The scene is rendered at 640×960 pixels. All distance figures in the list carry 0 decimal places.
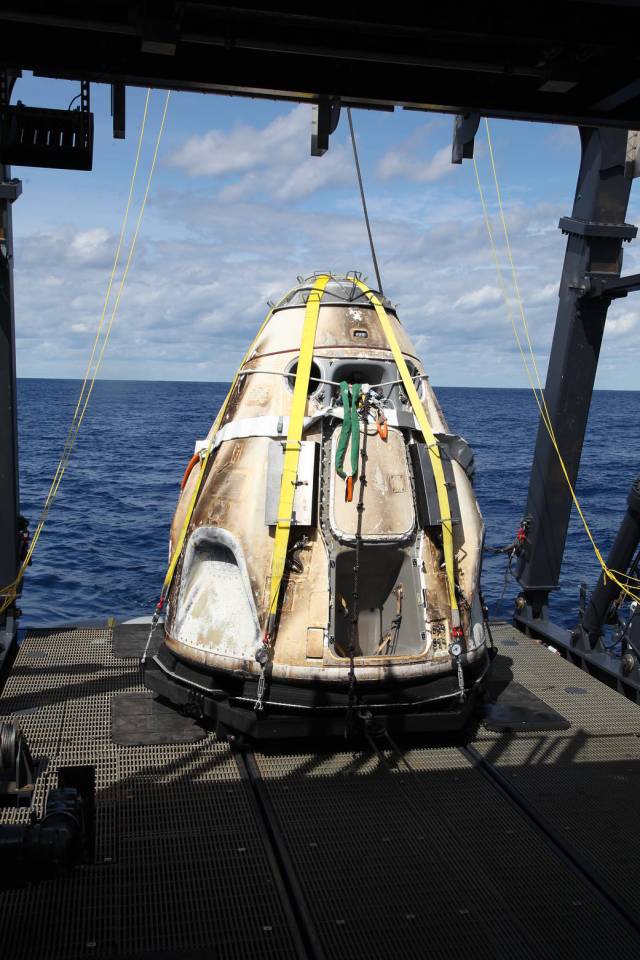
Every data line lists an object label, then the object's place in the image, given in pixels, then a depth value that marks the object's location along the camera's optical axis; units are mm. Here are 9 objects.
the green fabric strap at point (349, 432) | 9336
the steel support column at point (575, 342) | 12211
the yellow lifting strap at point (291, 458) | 9039
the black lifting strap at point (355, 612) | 8883
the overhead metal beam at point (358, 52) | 4477
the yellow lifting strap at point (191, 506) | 10148
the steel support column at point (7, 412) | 10992
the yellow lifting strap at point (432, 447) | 9453
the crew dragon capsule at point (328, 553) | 9055
